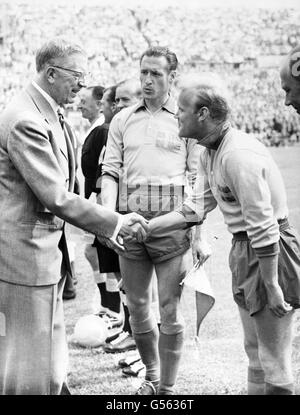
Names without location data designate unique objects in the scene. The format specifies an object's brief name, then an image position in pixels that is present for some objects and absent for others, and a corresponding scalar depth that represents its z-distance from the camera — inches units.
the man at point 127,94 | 150.0
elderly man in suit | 93.5
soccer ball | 158.1
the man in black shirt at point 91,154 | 162.6
